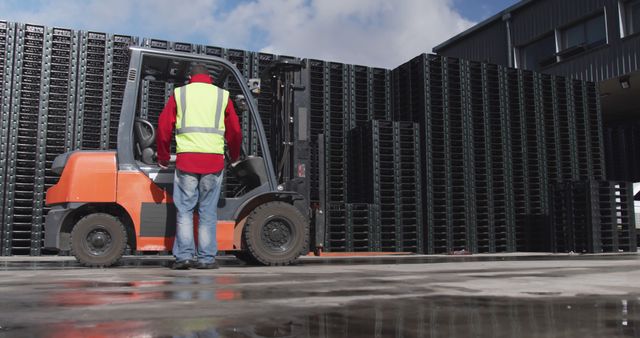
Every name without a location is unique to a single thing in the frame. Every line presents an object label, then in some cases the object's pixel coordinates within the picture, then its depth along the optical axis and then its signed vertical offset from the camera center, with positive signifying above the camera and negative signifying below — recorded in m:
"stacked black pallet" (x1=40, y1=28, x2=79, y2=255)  9.89 +2.04
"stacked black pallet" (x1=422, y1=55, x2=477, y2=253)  10.91 +1.21
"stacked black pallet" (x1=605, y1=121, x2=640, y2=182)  17.39 +2.01
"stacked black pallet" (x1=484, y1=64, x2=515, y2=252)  11.53 +1.05
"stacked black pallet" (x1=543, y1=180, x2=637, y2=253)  11.34 -0.01
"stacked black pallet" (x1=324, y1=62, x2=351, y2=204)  10.97 +1.65
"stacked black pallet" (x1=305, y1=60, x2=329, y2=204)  11.11 +2.39
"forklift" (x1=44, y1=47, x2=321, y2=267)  6.11 +0.19
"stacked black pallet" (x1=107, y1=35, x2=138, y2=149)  10.15 +2.53
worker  5.75 +0.63
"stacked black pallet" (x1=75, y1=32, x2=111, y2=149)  10.02 +2.10
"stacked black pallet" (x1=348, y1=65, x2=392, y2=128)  11.57 +2.54
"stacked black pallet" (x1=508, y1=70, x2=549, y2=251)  11.86 +1.26
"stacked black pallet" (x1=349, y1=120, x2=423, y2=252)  10.48 +0.70
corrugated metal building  16.52 +5.54
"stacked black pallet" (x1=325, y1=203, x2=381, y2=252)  10.18 -0.17
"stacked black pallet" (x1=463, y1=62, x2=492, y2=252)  11.38 +1.13
